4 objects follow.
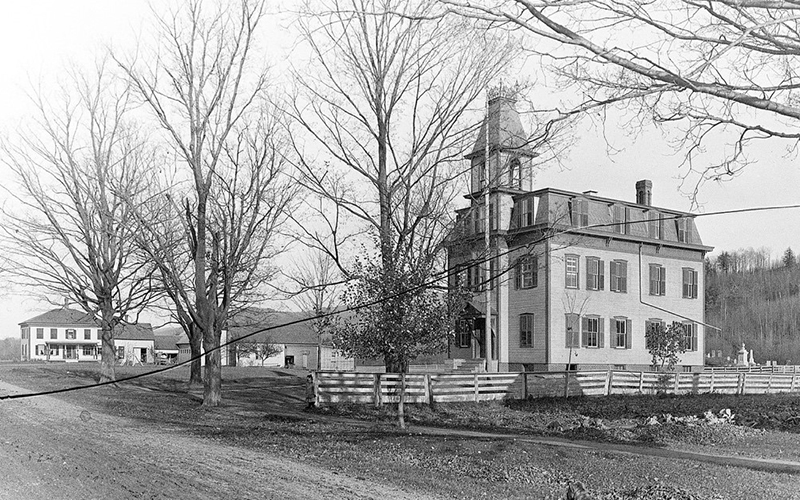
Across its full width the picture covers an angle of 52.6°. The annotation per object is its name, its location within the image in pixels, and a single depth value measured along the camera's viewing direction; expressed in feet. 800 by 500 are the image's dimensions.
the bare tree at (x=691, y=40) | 25.95
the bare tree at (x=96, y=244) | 97.19
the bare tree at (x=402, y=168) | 69.26
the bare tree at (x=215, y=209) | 72.18
